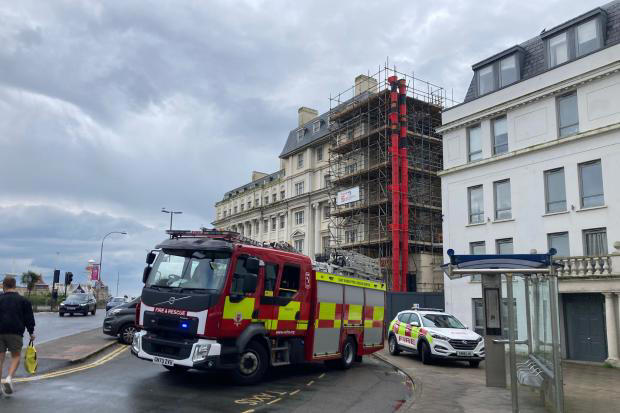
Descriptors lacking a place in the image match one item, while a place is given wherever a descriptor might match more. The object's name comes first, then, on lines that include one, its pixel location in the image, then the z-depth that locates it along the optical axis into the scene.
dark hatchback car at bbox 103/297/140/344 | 17.94
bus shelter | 8.12
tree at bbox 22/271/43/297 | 71.56
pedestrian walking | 9.12
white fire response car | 17.00
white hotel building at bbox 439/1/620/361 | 22.13
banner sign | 42.38
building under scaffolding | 38.69
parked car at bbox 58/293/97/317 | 37.22
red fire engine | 10.49
